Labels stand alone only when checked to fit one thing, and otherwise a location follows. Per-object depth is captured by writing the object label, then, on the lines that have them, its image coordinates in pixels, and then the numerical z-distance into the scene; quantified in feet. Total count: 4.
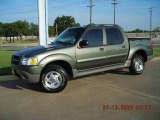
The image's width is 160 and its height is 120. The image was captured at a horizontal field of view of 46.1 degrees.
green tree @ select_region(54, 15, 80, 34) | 212.56
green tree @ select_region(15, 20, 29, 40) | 199.99
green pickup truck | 16.76
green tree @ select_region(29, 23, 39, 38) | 217.74
